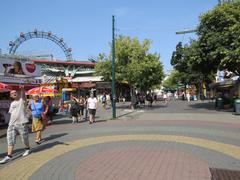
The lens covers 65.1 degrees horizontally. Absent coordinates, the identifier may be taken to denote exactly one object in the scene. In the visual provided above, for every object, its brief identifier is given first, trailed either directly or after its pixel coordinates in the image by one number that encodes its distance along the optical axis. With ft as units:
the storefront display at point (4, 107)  33.13
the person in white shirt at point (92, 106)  32.41
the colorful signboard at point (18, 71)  37.07
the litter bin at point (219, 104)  50.41
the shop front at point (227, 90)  51.92
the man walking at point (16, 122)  15.24
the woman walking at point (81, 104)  39.08
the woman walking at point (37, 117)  20.21
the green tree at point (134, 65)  55.54
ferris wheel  114.16
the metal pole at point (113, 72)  36.85
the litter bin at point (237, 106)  37.79
